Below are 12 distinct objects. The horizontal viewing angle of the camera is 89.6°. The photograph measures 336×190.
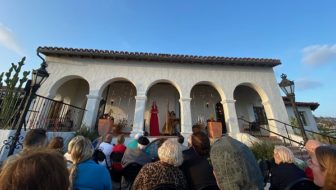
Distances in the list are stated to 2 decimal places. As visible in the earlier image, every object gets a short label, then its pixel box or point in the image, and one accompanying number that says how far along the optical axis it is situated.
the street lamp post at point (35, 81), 5.13
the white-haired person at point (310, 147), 2.85
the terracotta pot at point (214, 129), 8.79
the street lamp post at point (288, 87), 6.42
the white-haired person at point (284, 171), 2.34
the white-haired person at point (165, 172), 2.04
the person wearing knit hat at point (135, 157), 3.42
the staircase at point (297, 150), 7.39
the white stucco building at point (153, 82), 9.20
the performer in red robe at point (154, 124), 9.77
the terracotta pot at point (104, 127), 8.12
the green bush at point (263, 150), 6.62
